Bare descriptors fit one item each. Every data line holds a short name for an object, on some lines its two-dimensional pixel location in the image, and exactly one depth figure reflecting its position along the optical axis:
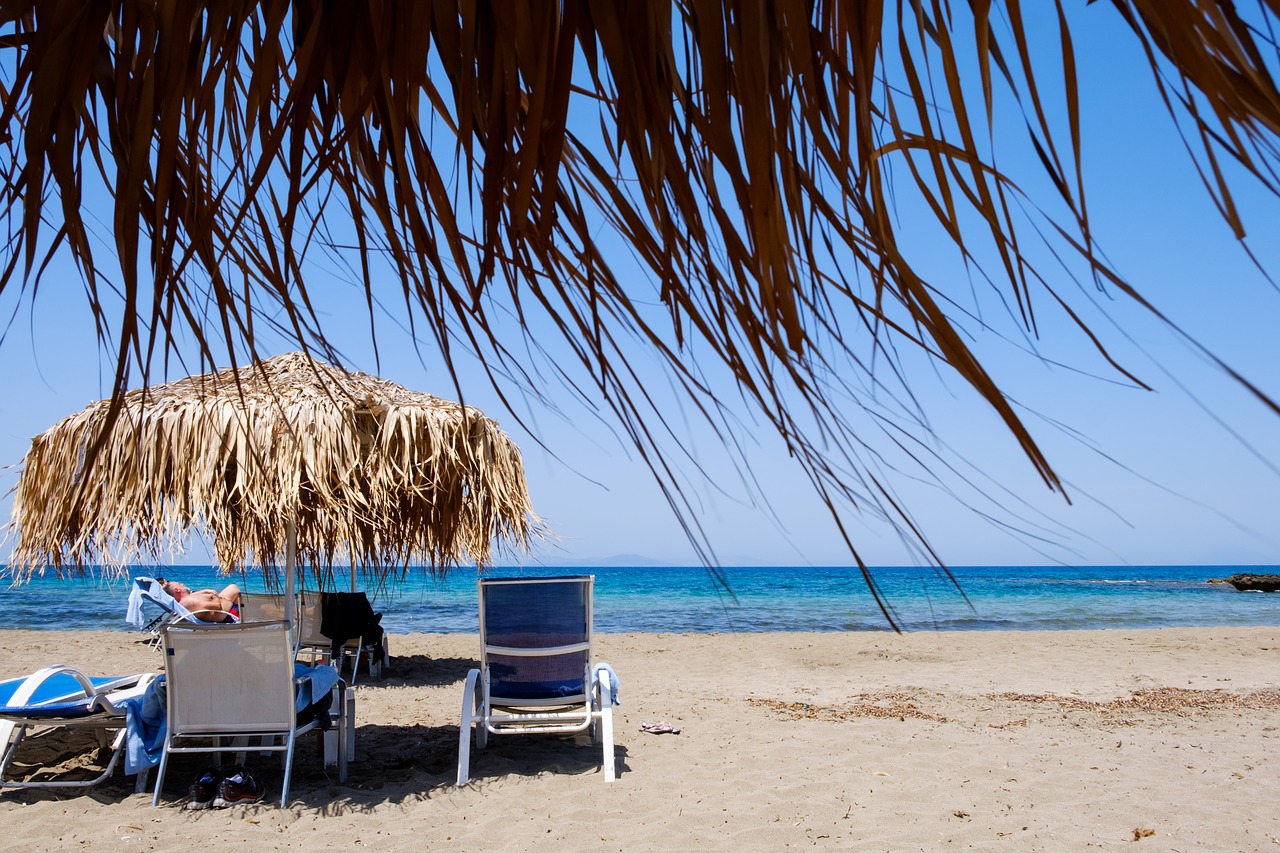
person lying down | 5.90
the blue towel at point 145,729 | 4.16
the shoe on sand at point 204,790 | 4.10
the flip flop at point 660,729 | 5.68
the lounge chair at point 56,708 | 4.15
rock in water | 32.16
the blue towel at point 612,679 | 5.10
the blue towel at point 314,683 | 4.43
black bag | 7.64
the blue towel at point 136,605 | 5.72
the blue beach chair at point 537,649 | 4.84
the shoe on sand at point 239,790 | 4.12
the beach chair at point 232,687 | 4.16
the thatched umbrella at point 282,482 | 5.18
